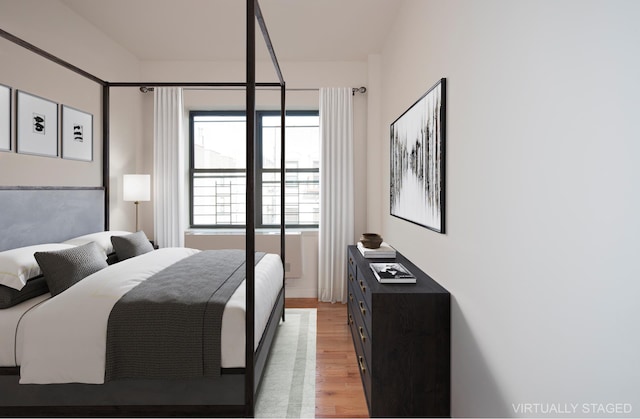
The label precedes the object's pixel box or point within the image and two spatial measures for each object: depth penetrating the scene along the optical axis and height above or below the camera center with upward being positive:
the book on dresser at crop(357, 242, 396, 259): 3.06 -0.40
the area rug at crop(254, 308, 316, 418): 2.18 -1.15
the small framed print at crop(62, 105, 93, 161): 3.12 +0.57
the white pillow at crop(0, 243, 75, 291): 2.03 -0.36
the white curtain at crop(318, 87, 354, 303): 4.38 +0.21
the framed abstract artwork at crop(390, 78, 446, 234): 2.19 +0.29
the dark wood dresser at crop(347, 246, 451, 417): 1.98 -0.78
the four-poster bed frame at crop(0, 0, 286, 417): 1.85 -0.94
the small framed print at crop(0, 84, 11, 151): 2.50 +0.55
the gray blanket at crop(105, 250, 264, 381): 1.87 -0.66
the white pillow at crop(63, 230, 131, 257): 2.89 -0.30
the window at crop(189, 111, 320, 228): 4.70 +0.40
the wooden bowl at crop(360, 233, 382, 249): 3.22 -0.32
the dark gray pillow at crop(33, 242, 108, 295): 2.19 -0.39
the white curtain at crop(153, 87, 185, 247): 4.27 +0.39
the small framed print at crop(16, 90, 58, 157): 2.67 +0.55
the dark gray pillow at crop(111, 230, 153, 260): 3.04 -0.36
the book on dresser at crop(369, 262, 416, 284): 2.22 -0.43
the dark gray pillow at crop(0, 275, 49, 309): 2.00 -0.50
